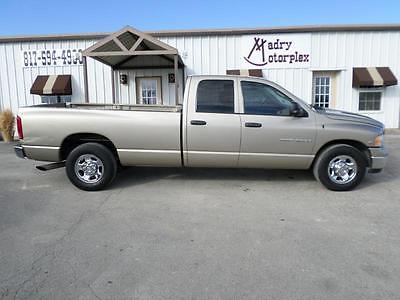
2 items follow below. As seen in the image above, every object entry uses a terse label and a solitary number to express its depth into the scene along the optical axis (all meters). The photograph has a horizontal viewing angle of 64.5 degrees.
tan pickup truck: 5.18
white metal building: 11.77
